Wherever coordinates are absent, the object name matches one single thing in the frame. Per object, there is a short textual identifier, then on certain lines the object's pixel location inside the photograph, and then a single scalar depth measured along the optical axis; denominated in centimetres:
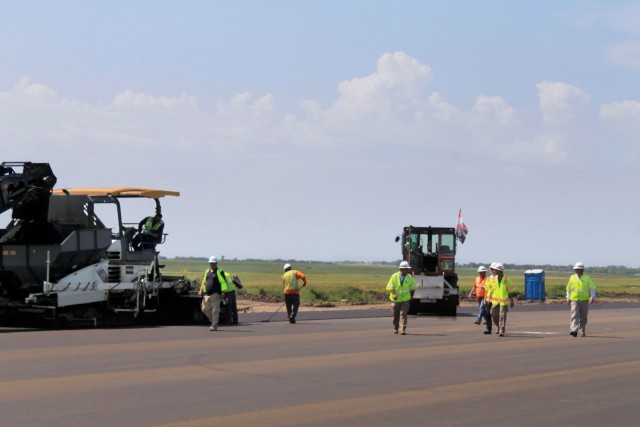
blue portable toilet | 5347
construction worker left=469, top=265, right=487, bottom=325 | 2905
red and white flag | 3884
